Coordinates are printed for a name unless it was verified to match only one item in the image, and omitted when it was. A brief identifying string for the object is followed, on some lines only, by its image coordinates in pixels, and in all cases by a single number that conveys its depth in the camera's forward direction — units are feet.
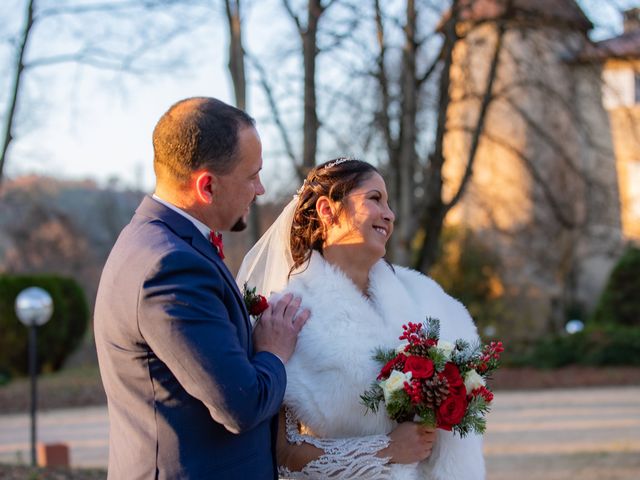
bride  10.30
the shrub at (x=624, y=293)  63.82
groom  7.55
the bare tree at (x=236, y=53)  26.07
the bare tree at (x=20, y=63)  28.96
